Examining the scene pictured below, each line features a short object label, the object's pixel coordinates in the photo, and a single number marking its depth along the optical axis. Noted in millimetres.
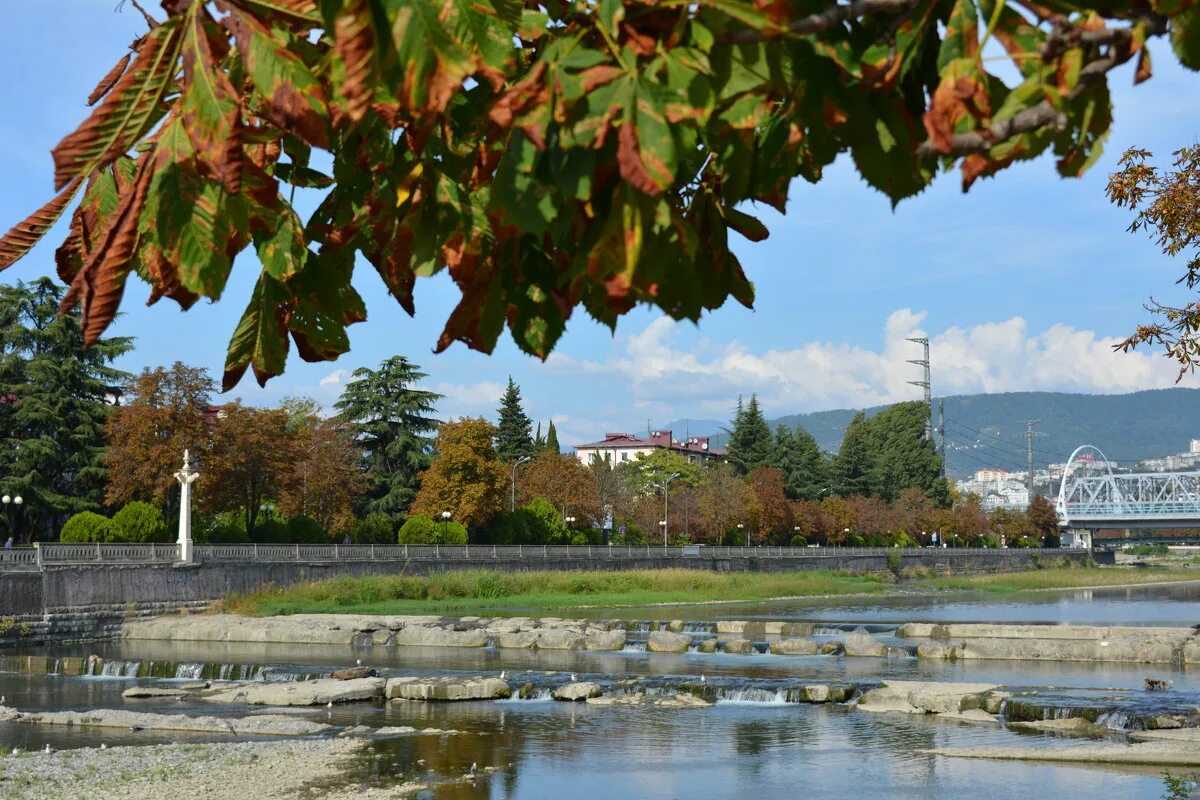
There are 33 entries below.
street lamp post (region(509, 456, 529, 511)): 74062
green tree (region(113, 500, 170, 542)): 47188
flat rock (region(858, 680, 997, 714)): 24266
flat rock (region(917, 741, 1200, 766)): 19219
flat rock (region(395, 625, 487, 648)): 37375
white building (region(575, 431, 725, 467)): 164362
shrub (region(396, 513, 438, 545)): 62812
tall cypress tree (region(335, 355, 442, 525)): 74562
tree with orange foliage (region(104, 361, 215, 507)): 51750
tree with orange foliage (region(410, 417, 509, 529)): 66438
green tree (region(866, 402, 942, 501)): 133875
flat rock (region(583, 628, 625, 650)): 36375
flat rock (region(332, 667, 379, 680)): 28203
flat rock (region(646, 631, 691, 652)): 35719
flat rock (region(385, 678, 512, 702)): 26219
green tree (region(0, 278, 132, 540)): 54312
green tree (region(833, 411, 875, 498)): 121750
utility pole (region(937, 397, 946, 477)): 141500
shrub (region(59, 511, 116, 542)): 46094
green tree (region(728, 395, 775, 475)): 110750
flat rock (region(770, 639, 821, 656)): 34531
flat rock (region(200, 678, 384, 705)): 25672
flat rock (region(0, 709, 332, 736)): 22219
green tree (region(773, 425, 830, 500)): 112375
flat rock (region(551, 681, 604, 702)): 26391
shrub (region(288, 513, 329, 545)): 58438
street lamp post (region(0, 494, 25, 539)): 52438
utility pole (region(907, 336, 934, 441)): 142288
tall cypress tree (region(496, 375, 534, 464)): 94312
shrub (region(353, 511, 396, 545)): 64625
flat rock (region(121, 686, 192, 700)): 26516
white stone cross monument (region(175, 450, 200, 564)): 45125
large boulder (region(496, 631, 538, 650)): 36719
